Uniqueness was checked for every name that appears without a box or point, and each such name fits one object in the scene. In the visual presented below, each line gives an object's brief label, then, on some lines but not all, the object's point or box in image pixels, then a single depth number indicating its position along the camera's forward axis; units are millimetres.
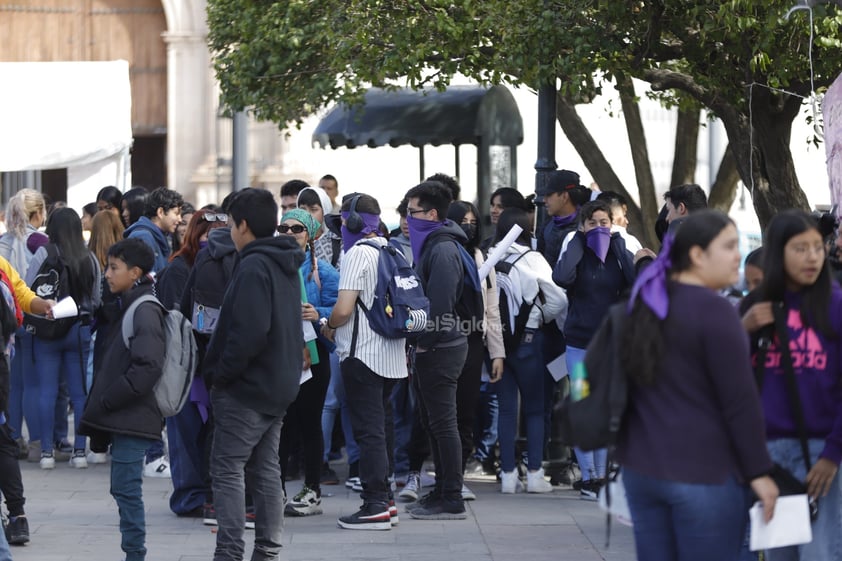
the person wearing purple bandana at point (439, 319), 14330
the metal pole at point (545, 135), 18518
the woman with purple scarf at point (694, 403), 7494
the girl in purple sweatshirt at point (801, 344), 8762
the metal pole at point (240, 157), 29920
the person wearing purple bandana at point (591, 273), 15156
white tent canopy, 23407
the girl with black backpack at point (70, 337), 17495
